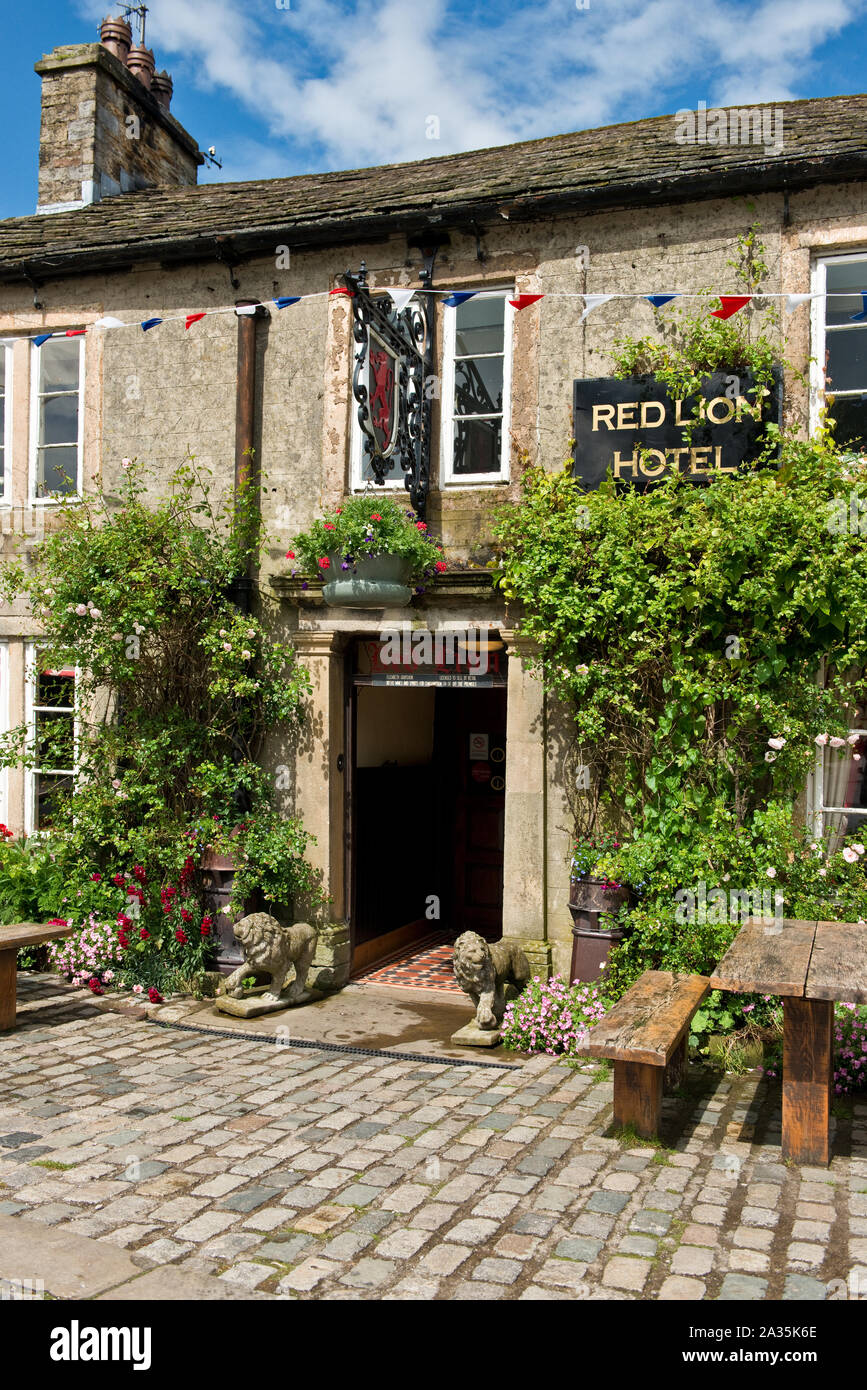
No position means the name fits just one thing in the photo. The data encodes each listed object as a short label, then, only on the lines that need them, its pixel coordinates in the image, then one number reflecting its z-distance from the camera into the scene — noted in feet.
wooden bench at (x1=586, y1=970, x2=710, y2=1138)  15.57
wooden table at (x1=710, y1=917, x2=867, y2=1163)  15.11
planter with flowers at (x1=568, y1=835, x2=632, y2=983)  22.33
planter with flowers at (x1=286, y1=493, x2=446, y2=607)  24.94
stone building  24.13
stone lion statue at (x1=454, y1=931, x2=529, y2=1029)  22.44
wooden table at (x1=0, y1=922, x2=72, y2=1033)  22.63
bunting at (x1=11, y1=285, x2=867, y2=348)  22.15
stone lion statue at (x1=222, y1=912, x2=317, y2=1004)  23.98
